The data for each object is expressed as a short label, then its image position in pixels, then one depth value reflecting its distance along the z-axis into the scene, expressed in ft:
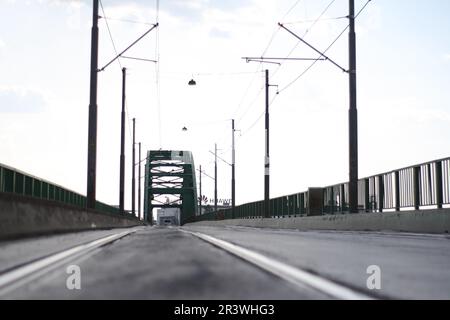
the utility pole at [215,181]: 275.43
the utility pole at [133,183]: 227.03
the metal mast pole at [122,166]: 165.37
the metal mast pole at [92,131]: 81.15
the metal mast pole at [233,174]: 212.64
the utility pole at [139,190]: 266.51
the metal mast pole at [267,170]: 154.81
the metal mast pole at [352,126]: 88.63
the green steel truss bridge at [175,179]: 408.26
